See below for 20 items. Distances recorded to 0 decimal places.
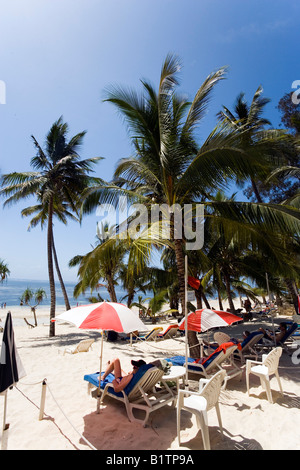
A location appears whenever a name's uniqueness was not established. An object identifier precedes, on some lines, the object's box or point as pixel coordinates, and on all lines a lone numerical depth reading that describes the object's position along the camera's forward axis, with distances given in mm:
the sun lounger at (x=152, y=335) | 11981
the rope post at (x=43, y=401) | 3852
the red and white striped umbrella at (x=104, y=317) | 3848
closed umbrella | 3045
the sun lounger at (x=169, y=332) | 12273
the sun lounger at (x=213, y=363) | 5242
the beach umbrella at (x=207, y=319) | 5761
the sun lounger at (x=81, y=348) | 8742
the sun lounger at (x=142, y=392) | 3836
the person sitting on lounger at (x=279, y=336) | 7802
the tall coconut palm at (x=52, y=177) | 14144
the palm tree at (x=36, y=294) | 26653
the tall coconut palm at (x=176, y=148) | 6367
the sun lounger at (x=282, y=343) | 7438
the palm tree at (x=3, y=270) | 26262
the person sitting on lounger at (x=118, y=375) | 4051
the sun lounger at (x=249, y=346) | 6479
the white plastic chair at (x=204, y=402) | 2955
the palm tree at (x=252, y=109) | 14914
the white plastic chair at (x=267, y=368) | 4410
